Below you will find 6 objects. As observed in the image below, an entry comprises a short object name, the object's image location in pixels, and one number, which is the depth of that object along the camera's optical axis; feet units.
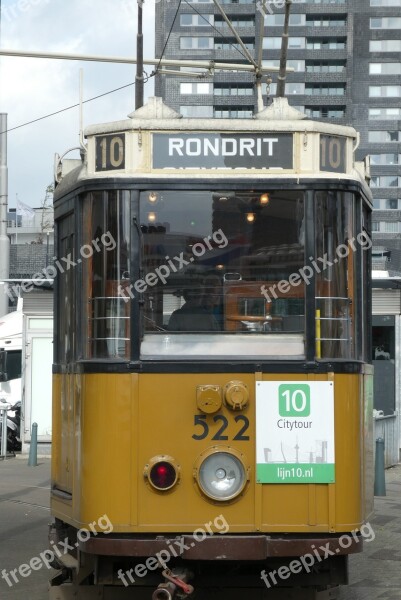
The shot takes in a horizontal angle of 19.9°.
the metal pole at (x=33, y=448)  62.13
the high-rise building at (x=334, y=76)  281.13
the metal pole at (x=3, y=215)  86.58
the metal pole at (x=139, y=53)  52.24
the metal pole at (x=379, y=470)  49.67
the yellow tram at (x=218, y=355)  22.07
